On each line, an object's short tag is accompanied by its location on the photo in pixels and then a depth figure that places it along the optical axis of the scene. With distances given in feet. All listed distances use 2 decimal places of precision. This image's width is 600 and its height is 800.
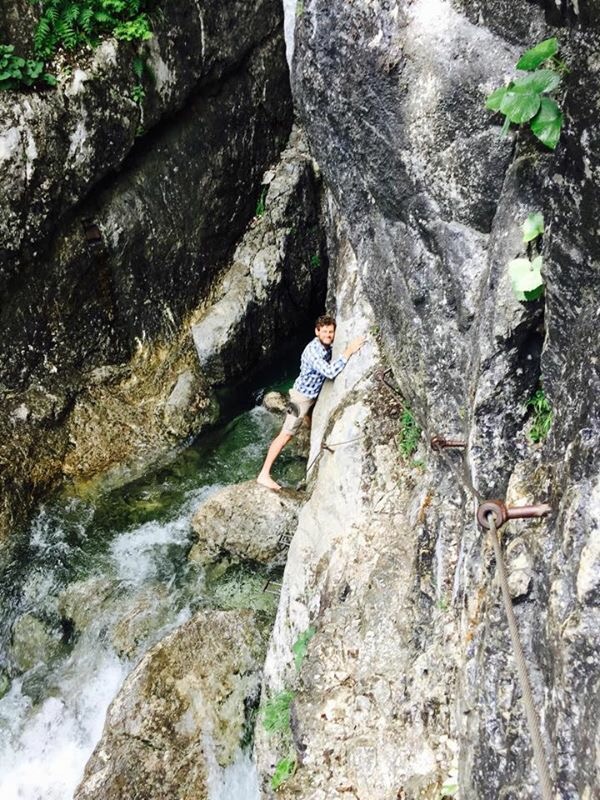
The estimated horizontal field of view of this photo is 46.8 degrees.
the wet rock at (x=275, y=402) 36.92
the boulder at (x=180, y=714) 20.85
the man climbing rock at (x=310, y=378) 26.53
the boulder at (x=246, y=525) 26.73
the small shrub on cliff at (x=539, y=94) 11.68
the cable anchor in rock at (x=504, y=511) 11.94
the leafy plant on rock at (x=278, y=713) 19.30
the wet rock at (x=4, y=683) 25.03
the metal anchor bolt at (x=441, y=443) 17.18
